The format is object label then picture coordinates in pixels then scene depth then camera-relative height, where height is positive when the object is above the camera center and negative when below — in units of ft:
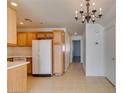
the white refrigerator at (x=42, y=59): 13.27 -2.06
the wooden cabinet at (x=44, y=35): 14.76 +1.71
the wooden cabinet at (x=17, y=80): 5.42 -2.39
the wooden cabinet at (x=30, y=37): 14.69 +1.38
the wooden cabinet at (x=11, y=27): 6.49 +1.42
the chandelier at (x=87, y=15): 6.76 +2.43
